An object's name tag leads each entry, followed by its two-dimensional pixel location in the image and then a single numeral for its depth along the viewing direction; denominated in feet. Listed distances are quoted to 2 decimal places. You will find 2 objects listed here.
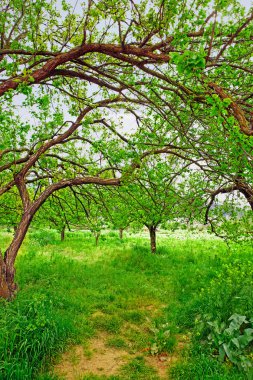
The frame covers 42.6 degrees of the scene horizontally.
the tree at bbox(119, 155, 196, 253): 26.29
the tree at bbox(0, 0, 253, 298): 16.84
